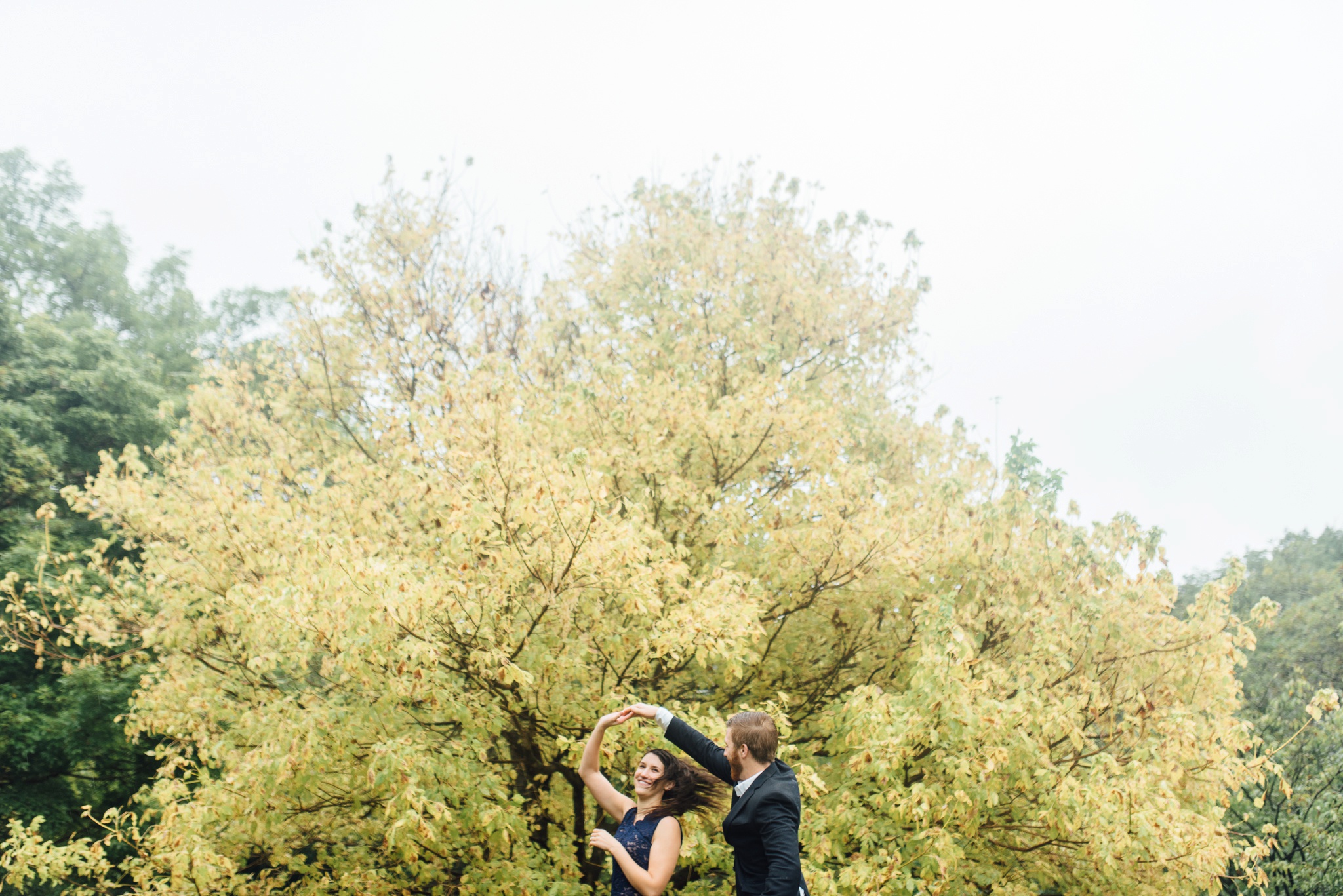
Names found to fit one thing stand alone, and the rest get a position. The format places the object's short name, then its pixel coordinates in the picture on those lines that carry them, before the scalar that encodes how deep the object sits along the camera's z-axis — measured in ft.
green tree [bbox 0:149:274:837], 45.24
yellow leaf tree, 18.90
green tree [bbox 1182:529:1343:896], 40.32
